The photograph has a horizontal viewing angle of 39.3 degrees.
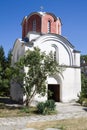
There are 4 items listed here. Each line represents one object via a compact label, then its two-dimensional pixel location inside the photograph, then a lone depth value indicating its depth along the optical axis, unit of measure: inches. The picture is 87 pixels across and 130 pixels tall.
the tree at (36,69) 467.3
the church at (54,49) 610.1
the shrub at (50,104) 427.1
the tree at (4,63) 832.2
